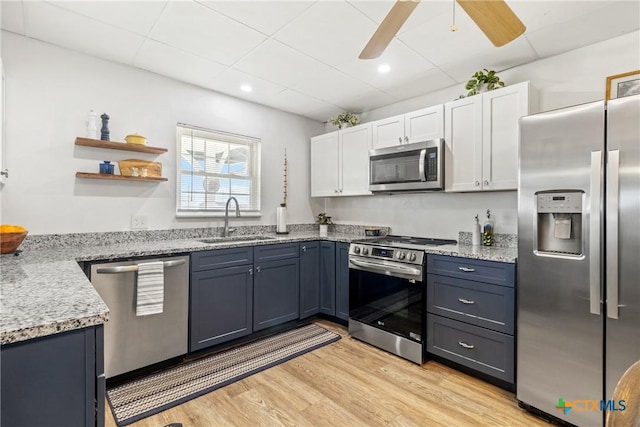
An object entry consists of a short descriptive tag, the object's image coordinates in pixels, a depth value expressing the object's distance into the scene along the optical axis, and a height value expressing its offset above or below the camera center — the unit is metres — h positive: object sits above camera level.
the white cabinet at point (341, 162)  3.50 +0.62
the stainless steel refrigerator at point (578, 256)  1.60 -0.22
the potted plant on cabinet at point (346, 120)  3.72 +1.14
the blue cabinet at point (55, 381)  0.79 -0.46
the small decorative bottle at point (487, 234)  2.72 -0.17
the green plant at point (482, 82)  2.58 +1.12
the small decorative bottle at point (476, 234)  2.80 -0.17
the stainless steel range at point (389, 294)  2.55 -0.71
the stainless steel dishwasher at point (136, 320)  2.11 -0.79
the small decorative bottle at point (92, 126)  2.48 +0.69
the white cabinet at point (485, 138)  2.42 +0.65
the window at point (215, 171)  3.12 +0.45
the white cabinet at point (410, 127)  2.89 +0.87
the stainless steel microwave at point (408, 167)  2.81 +0.46
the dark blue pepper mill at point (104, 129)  2.54 +0.68
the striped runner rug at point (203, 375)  1.94 -1.20
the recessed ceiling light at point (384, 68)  2.73 +1.30
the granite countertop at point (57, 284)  0.84 -0.29
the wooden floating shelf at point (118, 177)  2.47 +0.29
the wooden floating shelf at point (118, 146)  2.45 +0.56
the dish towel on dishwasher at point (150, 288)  2.18 -0.54
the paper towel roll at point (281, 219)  3.73 -0.07
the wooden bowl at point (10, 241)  1.76 -0.17
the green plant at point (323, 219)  3.91 -0.07
